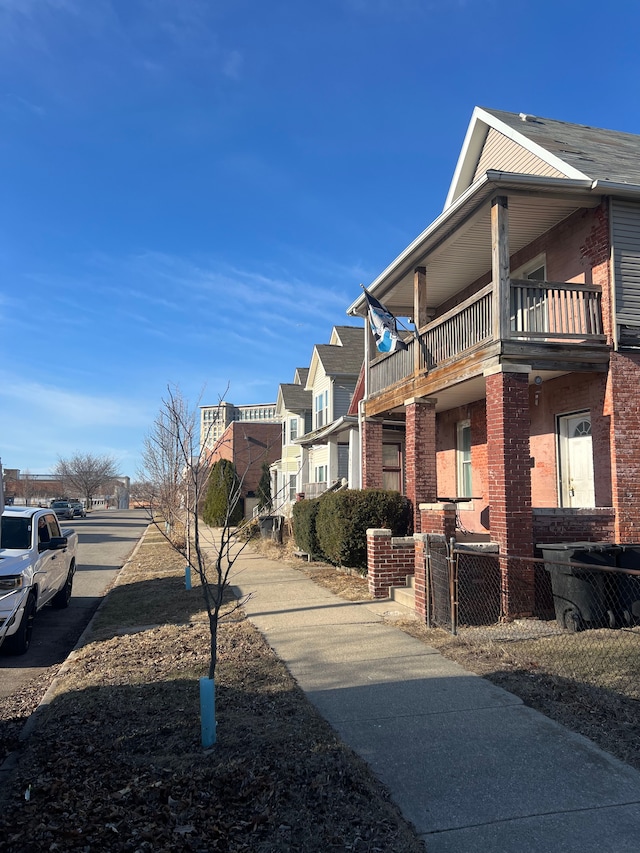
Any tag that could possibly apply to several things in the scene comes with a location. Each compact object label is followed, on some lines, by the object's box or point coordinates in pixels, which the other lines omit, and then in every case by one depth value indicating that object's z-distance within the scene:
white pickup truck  7.63
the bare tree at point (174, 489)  14.24
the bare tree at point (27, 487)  79.91
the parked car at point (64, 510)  46.44
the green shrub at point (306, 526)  15.72
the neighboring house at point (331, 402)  25.89
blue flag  12.76
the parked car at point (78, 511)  54.14
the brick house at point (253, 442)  45.47
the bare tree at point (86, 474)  81.88
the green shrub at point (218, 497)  34.12
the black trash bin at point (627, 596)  7.95
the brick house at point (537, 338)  9.36
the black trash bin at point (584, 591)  7.89
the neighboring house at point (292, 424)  33.91
